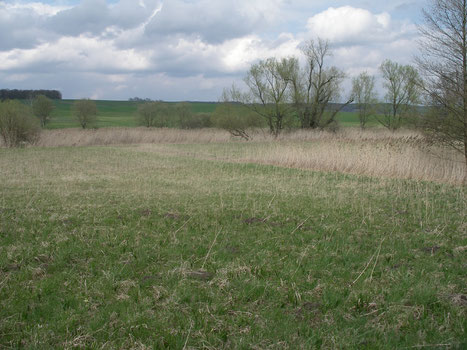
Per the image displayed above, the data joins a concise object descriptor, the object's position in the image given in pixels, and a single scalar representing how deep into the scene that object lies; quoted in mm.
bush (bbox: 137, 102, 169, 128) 49719
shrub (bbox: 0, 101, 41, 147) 24625
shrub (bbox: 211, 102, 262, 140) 33125
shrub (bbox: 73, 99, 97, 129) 46812
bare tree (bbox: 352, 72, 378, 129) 37344
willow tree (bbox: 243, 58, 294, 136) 32469
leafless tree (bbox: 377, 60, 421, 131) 34531
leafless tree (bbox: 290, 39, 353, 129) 32875
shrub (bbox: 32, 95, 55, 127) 46250
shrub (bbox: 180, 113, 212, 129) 45562
